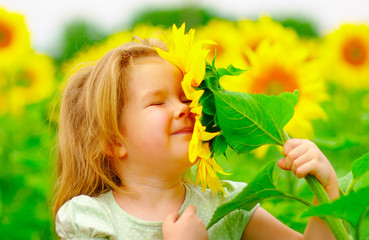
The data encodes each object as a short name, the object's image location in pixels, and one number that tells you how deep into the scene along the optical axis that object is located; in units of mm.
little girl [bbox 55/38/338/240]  1668
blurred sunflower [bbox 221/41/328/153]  2014
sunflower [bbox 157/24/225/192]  1591
